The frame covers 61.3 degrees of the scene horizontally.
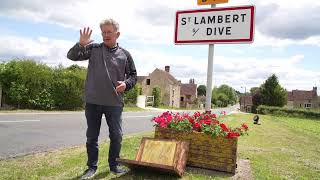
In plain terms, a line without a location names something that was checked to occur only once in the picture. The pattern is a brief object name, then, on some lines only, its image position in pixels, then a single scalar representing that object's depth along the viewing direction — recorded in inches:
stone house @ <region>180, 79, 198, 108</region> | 2955.1
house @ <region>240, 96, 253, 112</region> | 3488.8
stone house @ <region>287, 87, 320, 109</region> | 3288.0
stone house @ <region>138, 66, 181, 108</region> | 2158.8
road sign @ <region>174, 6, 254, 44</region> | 156.6
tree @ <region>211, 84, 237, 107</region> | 3759.7
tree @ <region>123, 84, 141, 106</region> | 1112.9
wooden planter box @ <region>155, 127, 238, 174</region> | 144.9
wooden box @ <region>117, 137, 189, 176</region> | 130.1
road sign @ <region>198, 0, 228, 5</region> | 161.8
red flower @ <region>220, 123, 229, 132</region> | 147.8
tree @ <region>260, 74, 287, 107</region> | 2108.9
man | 133.1
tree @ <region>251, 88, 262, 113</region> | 2174.9
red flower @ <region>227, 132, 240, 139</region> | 144.3
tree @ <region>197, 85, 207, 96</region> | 4320.8
